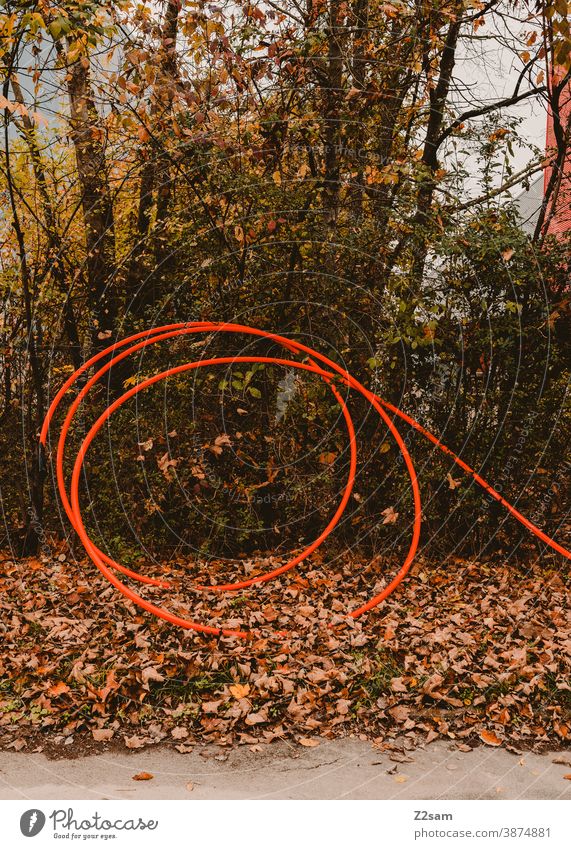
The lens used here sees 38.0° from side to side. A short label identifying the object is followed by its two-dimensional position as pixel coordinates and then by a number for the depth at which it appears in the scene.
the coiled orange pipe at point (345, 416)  6.66
